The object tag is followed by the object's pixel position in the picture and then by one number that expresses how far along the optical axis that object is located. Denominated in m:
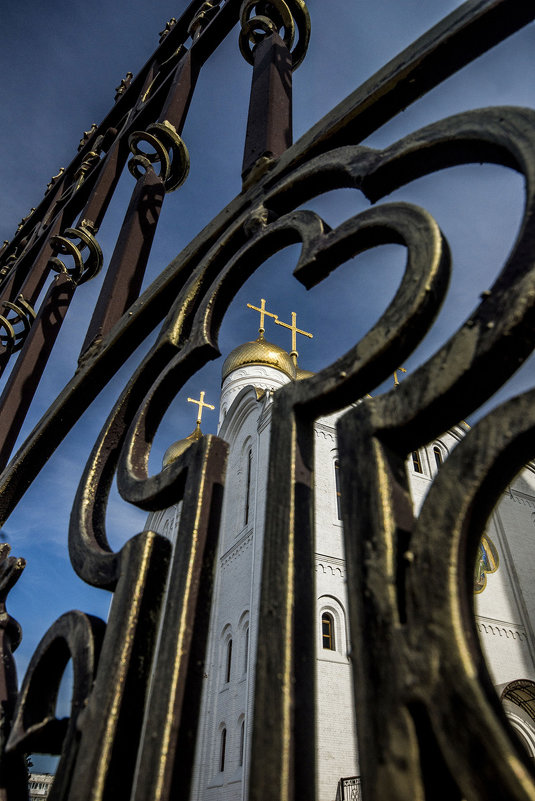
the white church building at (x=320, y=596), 12.26
